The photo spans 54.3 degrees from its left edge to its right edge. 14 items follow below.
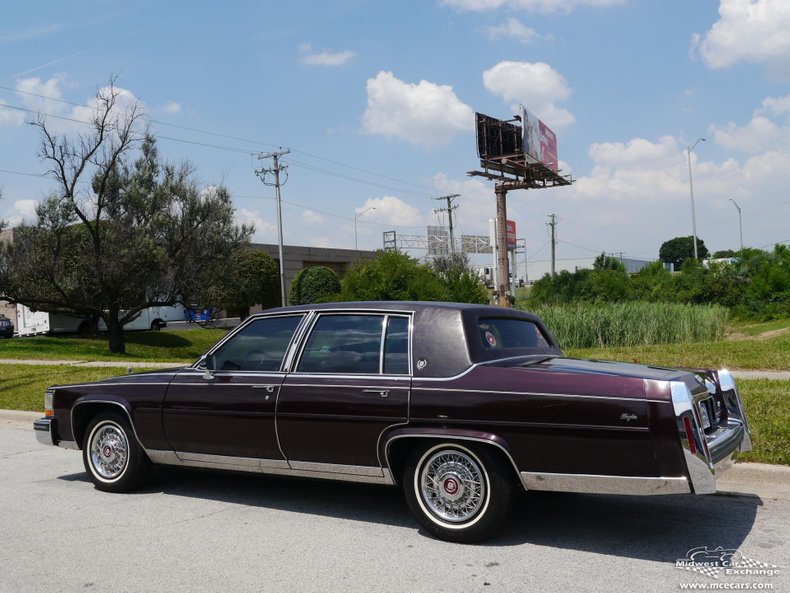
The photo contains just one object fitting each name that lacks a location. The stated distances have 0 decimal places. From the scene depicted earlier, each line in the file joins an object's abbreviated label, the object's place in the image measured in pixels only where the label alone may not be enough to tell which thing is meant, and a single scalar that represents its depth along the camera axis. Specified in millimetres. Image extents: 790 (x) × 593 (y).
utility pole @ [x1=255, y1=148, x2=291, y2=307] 46969
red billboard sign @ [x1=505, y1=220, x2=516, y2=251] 57738
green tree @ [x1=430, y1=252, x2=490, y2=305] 28875
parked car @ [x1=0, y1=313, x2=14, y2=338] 40938
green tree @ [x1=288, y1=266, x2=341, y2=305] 47844
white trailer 41631
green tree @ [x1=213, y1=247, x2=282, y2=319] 52031
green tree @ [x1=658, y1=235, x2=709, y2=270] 153888
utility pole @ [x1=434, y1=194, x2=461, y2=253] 75806
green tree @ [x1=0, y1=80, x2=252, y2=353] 26125
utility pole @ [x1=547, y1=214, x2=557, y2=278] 94950
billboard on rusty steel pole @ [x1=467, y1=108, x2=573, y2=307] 44000
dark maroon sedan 4410
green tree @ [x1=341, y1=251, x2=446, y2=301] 26578
